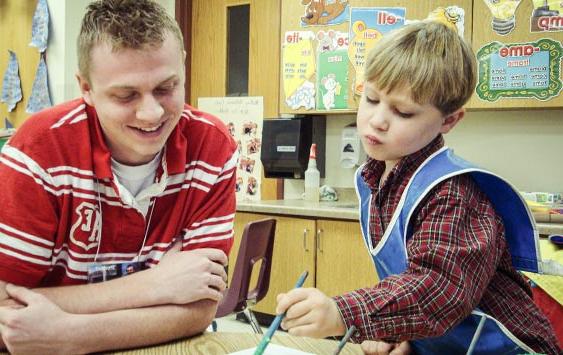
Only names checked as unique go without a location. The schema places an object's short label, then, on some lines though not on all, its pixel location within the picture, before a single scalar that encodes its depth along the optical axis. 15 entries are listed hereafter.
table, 1.07
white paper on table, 1.02
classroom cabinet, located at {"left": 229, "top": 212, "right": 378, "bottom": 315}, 3.16
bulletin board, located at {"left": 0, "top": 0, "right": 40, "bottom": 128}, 4.46
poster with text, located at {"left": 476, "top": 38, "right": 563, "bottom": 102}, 3.01
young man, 1.10
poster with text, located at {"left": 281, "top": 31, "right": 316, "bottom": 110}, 3.71
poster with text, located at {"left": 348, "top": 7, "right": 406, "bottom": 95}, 3.43
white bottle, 3.73
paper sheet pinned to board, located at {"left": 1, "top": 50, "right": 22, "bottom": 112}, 4.58
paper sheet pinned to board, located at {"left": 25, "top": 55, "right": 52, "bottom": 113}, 4.27
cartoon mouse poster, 3.57
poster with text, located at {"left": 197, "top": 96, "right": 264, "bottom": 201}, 4.19
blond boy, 0.95
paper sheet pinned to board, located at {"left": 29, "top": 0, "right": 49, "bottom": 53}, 4.18
